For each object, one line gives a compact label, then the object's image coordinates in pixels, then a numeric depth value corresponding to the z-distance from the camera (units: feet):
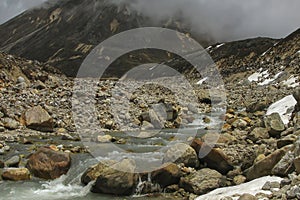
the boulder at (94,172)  39.01
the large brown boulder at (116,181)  36.52
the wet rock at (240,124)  63.01
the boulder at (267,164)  33.99
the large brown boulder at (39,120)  65.98
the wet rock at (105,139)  57.57
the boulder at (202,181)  35.76
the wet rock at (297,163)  29.30
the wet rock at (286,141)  37.48
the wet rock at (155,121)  73.15
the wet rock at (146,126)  71.92
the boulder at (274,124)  49.25
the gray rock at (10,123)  64.13
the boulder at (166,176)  37.91
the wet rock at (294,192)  25.94
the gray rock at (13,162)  44.34
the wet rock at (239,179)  36.48
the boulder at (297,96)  51.99
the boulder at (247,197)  27.49
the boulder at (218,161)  39.99
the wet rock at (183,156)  40.98
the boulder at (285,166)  31.01
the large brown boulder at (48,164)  40.96
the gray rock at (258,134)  50.14
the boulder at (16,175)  40.45
